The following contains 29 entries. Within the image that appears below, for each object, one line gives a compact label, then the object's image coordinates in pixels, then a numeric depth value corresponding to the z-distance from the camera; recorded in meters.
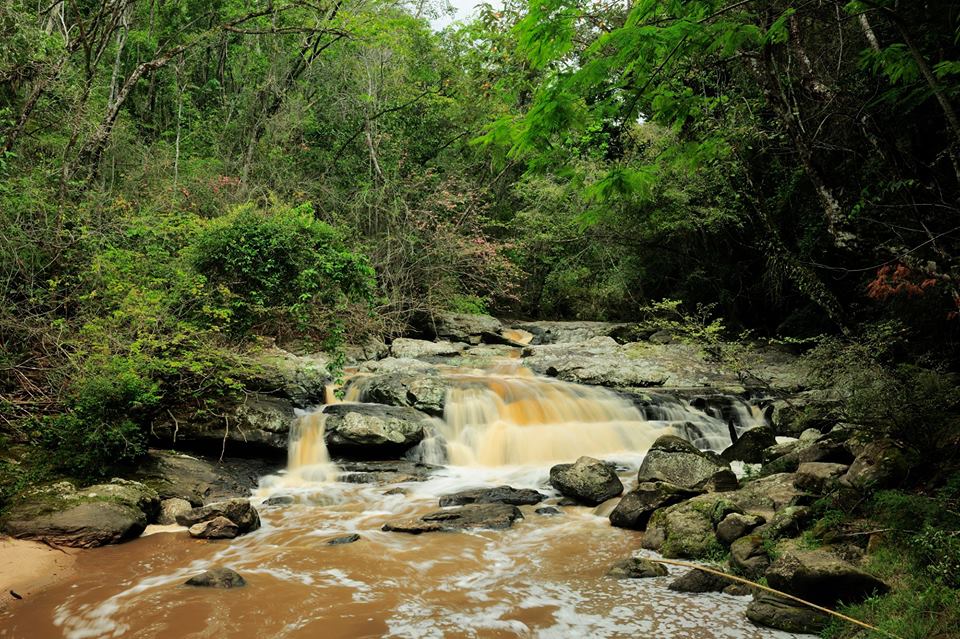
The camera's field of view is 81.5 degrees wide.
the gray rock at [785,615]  3.95
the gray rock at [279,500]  8.07
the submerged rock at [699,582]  4.78
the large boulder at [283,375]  9.47
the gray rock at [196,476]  7.75
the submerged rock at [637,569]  5.16
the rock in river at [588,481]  7.83
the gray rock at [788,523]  5.18
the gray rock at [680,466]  7.67
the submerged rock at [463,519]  6.84
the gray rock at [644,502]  6.74
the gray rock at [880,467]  5.29
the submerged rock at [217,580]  4.97
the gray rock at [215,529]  6.49
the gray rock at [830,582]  4.01
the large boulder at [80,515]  5.93
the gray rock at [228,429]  9.23
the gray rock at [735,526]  5.45
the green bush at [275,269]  9.91
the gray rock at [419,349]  16.72
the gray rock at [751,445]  9.06
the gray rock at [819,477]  5.82
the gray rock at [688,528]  5.55
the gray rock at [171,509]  6.97
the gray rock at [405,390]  11.61
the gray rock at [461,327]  19.14
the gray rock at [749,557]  4.86
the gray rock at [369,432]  10.09
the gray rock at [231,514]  6.76
